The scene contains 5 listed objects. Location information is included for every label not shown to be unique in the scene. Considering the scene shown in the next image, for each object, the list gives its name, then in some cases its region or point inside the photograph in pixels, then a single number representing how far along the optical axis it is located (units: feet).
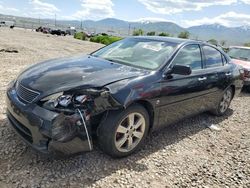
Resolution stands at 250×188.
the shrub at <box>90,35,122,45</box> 67.23
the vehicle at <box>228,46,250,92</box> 19.12
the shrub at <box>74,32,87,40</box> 85.55
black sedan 6.72
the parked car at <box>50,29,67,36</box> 111.18
